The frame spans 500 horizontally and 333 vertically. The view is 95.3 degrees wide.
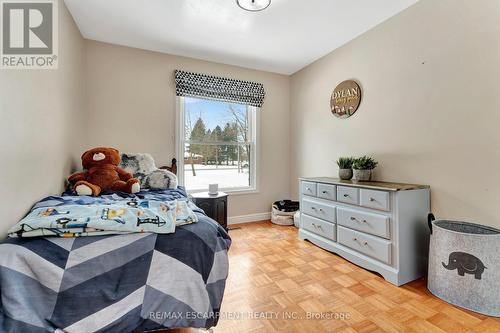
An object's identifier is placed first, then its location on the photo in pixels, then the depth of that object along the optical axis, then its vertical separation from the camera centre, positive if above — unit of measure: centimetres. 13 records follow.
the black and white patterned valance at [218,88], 300 +112
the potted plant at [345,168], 253 -1
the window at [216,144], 318 +35
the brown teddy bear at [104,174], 193 -5
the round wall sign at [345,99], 264 +83
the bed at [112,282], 84 -47
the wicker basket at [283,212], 334 -66
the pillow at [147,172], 226 -4
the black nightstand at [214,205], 272 -44
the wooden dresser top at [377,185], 183 -16
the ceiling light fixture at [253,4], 199 +145
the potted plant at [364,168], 234 -1
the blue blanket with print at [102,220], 95 -23
